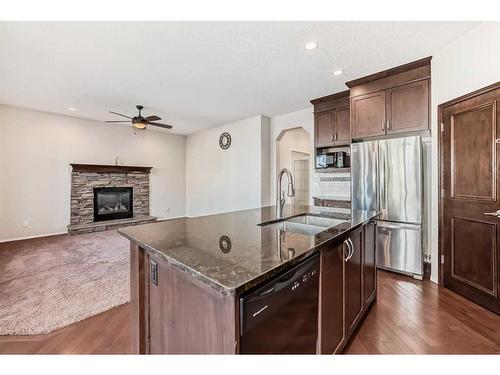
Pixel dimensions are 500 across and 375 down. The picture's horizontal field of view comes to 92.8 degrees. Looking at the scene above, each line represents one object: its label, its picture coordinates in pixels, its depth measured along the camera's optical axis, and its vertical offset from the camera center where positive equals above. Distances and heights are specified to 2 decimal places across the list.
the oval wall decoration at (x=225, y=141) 5.92 +1.18
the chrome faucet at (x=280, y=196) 2.08 -0.09
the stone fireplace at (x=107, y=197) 5.35 -0.23
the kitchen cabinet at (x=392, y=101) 2.90 +1.12
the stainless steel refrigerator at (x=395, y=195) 2.87 -0.12
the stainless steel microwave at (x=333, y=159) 4.08 +0.47
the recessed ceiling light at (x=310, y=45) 2.49 +1.50
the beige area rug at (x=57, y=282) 2.09 -1.10
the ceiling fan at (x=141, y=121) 4.14 +1.16
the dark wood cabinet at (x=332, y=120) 3.95 +1.15
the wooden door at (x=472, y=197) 2.14 -0.11
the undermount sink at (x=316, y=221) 1.94 -0.30
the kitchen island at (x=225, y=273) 0.88 -0.40
